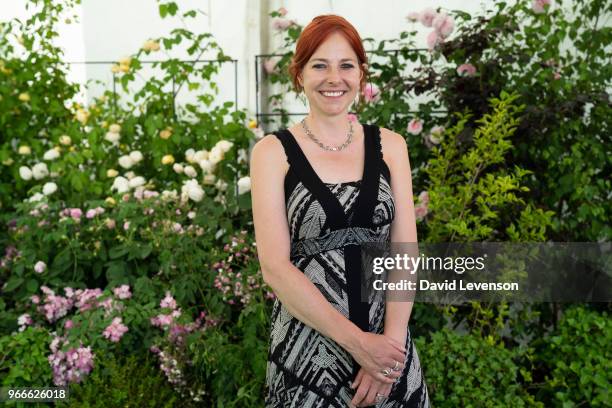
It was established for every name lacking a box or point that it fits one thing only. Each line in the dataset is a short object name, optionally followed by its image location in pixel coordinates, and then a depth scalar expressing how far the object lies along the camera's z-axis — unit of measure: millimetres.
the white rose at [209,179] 3492
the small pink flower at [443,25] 3246
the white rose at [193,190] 3314
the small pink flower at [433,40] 3303
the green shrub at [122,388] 2650
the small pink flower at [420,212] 3072
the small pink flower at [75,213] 3342
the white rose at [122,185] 3545
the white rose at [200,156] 3500
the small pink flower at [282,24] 3834
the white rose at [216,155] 3445
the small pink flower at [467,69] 3281
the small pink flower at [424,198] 3105
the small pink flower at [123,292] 3057
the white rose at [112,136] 3877
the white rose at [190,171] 3514
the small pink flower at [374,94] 3287
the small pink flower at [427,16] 3344
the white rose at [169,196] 3354
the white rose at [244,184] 3302
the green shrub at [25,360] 2812
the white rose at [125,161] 3732
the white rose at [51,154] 3854
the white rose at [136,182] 3506
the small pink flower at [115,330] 2865
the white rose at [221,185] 3520
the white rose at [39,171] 3912
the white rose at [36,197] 3596
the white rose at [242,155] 4101
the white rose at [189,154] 3613
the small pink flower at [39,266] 3258
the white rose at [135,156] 3736
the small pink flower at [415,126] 3389
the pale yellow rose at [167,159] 3662
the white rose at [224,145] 3459
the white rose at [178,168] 3599
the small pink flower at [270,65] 4150
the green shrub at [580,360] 2693
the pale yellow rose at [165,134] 3859
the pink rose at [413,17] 3555
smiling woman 1620
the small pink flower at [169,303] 2934
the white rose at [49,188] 3625
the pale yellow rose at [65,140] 3947
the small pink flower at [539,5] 3240
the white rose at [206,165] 3438
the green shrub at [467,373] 2598
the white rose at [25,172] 3875
